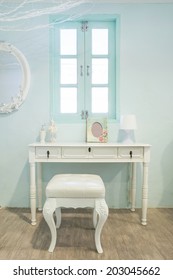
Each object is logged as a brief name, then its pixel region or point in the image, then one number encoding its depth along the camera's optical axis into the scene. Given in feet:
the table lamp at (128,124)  8.65
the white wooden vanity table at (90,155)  7.89
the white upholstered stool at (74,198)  6.11
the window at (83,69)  9.46
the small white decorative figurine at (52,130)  8.98
